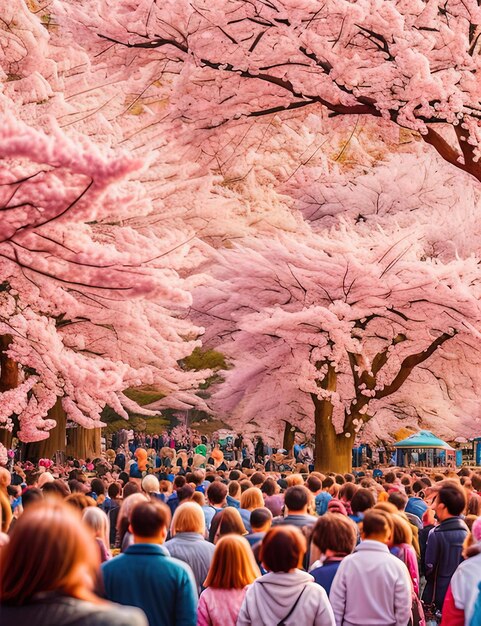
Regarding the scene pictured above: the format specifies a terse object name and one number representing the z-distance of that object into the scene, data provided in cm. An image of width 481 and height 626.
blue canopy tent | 3400
